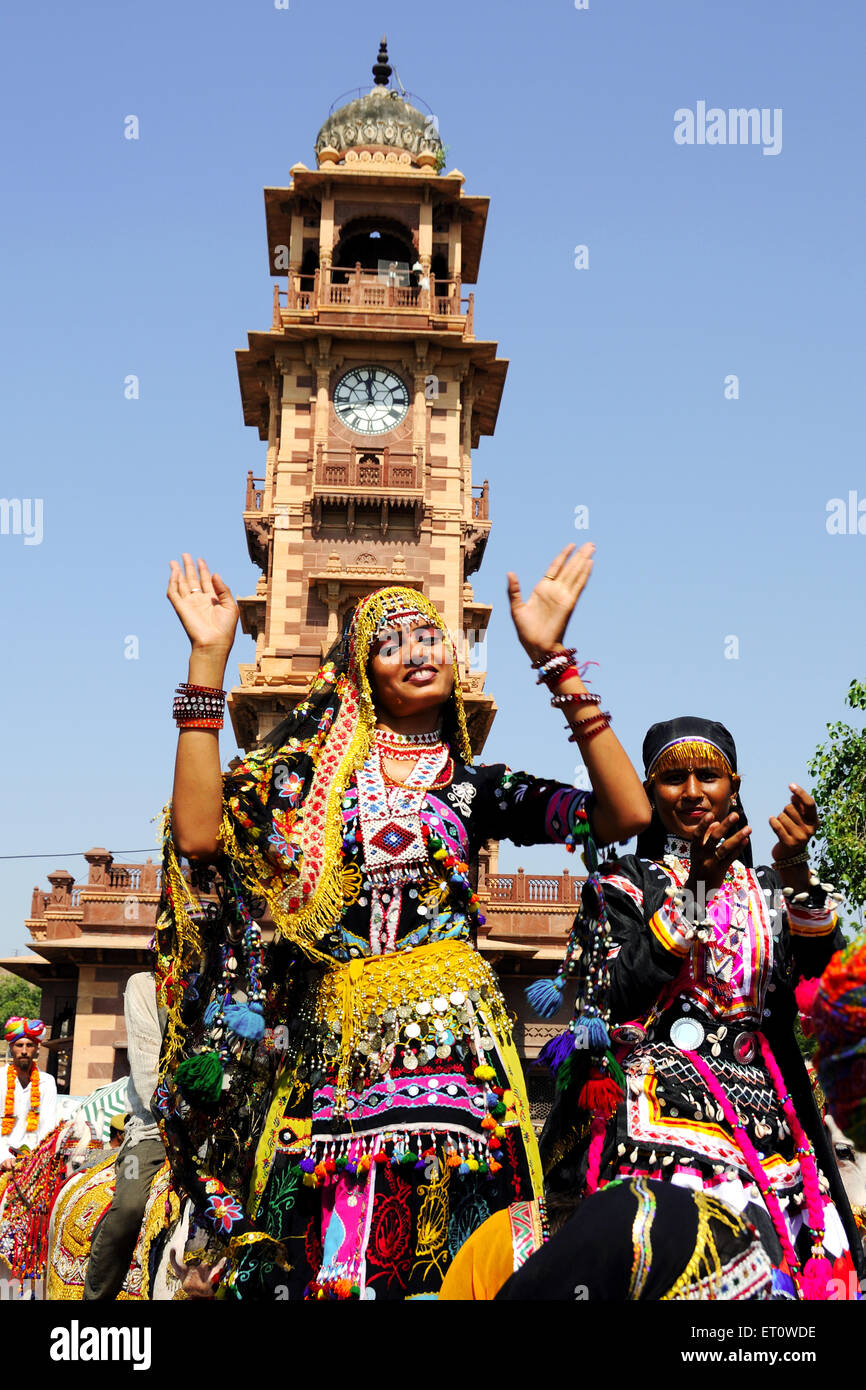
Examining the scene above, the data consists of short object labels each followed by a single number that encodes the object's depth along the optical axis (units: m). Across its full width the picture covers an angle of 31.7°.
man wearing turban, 10.65
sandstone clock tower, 30.34
